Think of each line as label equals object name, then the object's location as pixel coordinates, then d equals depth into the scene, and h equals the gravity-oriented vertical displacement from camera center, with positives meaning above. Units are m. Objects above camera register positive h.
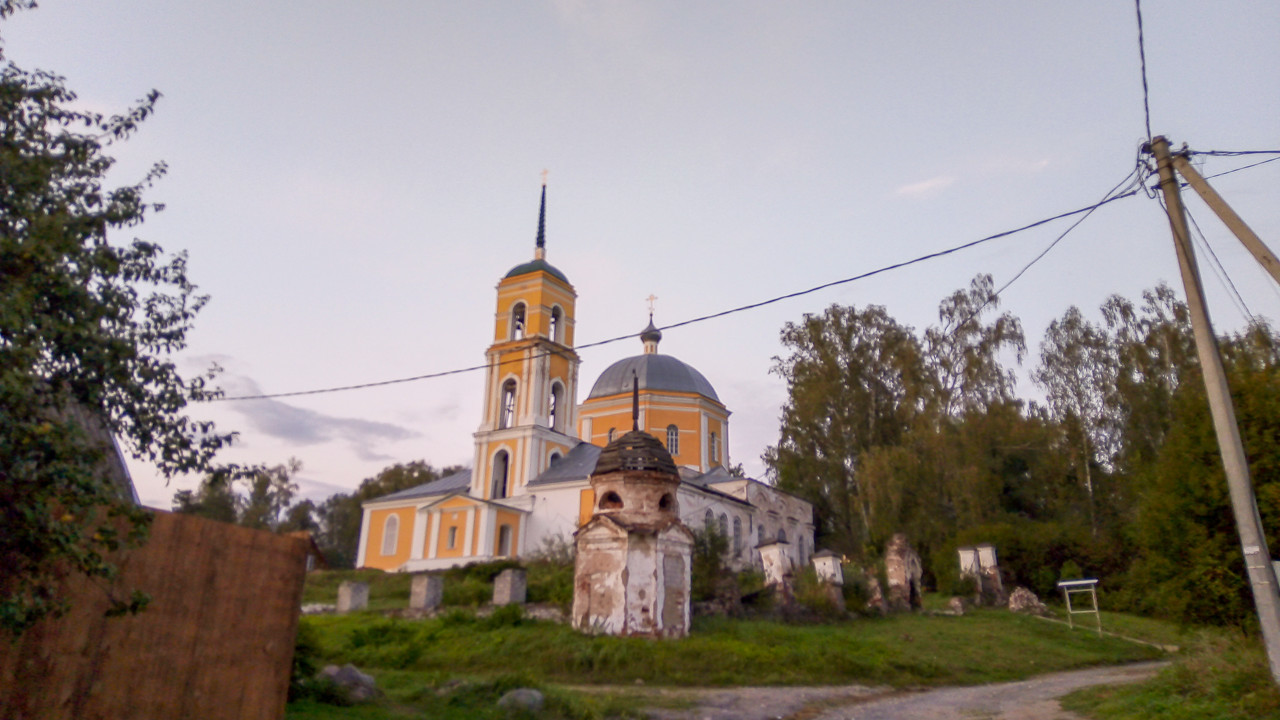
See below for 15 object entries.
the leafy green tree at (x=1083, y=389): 31.58 +8.94
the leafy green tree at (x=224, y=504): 40.14 +5.30
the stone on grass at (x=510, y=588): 18.02 +0.53
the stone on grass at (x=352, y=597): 21.66 +0.36
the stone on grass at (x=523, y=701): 9.32 -0.96
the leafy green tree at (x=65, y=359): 4.45 +1.54
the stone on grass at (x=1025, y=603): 24.84 +0.55
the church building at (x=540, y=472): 33.53 +6.04
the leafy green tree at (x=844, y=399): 33.97 +8.81
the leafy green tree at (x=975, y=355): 34.25 +10.64
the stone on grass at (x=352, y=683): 9.23 -0.81
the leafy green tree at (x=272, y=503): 53.78 +7.09
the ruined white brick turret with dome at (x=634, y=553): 15.62 +1.17
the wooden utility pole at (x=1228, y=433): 7.31 +1.74
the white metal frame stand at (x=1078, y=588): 19.76 +0.95
